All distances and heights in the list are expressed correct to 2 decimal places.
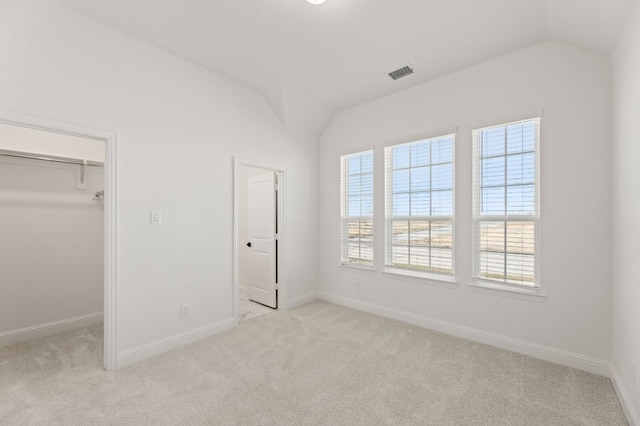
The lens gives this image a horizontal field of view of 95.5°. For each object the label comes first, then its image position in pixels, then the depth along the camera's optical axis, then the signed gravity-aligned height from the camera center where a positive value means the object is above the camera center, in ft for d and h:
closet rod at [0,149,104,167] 9.81 +2.02
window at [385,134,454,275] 11.54 +0.34
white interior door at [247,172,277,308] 14.51 -1.28
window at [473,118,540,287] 9.52 +0.36
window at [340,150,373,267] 14.06 +0.26
